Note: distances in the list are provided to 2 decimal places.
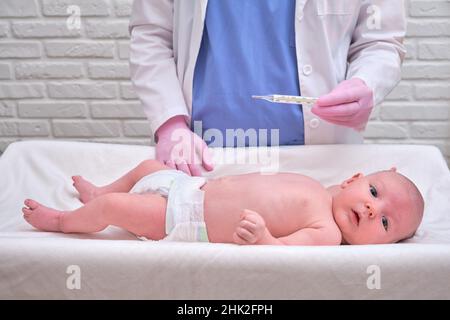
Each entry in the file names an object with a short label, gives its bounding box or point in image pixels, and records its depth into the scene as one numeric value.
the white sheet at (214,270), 0.77
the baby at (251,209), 1.00
